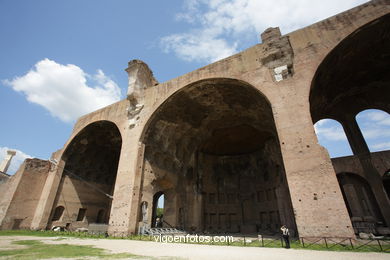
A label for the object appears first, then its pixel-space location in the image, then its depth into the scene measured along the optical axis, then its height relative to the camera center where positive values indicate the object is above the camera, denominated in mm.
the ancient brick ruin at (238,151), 9688 +5771
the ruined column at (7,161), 31934 +9836
